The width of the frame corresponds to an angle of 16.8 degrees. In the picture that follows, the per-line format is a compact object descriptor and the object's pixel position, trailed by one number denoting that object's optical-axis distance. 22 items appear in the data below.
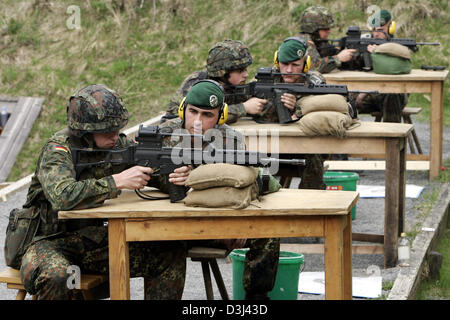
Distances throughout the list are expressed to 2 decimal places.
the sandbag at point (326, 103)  11.79
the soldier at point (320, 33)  17.56
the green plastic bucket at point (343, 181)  13.91
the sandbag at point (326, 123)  11.46
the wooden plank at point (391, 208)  11.66
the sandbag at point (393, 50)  16.63
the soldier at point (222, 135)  8.99
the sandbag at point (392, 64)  16.65
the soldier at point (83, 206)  8.09
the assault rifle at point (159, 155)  8.31
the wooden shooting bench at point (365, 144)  11.57
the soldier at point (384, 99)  18.26
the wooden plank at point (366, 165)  17.50
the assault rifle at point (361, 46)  17.73
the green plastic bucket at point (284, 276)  9.84
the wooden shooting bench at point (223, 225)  7.91
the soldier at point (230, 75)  12.41
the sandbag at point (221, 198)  7.93
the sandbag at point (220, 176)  8.00
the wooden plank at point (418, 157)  18.07
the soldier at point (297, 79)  12.55
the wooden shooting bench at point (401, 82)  16.57
